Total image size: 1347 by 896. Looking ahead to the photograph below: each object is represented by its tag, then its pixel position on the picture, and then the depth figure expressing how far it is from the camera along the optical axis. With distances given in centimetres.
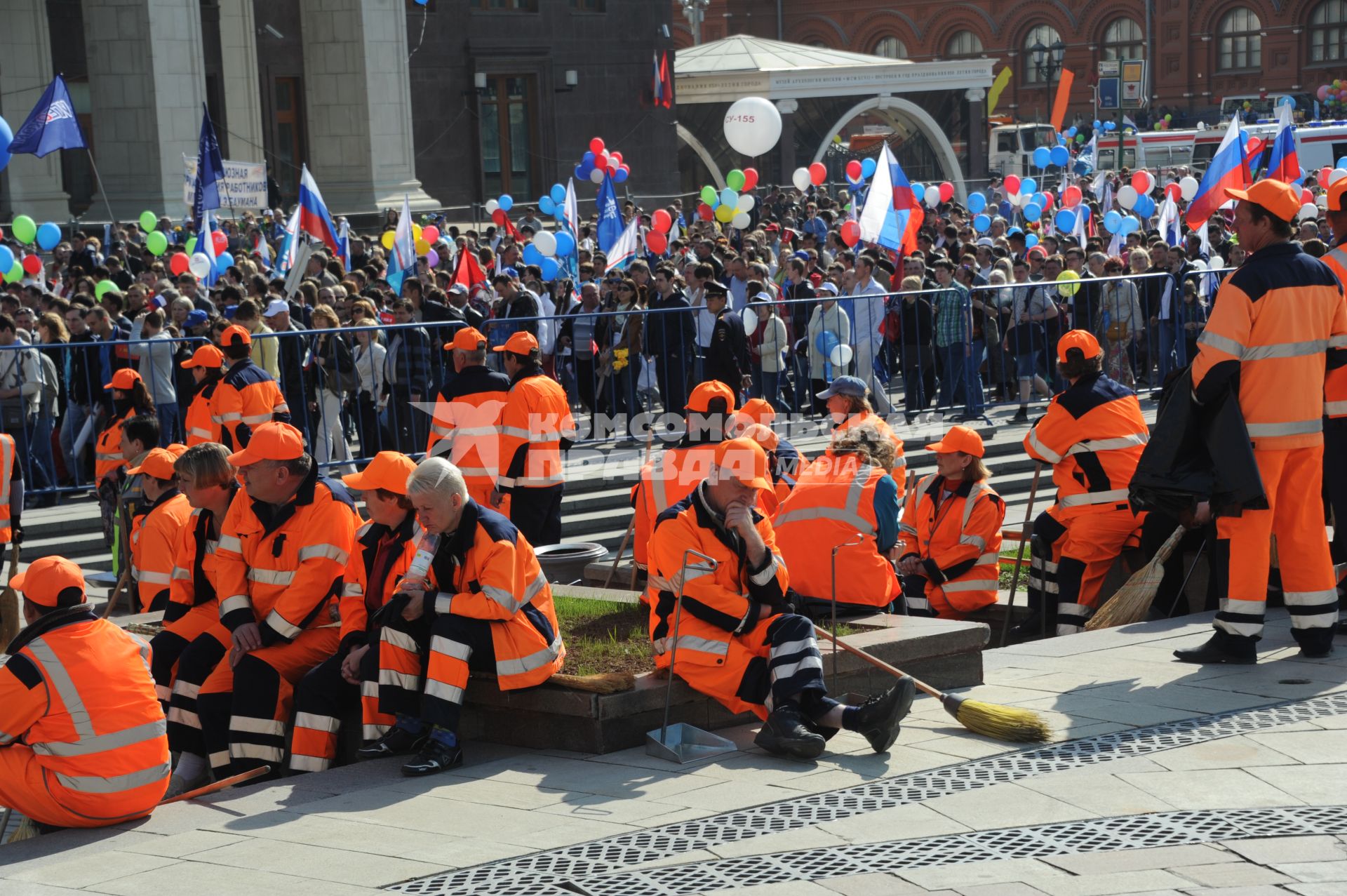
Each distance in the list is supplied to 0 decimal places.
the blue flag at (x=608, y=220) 2114
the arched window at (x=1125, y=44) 6794
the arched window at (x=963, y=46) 6981
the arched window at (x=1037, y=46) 6843
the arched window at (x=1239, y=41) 6569
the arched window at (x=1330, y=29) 6384
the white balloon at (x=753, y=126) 2984
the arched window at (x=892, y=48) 7038
